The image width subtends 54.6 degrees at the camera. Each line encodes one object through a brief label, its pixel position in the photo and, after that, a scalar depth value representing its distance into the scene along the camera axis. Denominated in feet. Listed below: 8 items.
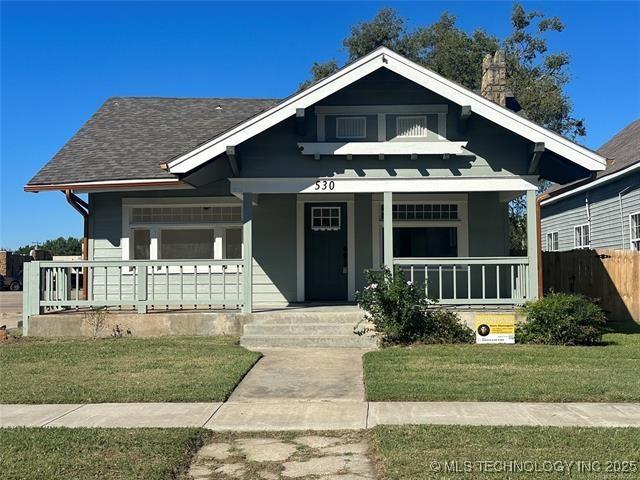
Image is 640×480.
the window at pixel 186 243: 46.50
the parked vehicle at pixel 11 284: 137.02
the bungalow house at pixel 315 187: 38.22
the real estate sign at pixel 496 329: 35.76
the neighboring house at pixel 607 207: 58.13
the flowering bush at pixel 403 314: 34.71
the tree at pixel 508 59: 106.93
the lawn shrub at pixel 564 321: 34.53
